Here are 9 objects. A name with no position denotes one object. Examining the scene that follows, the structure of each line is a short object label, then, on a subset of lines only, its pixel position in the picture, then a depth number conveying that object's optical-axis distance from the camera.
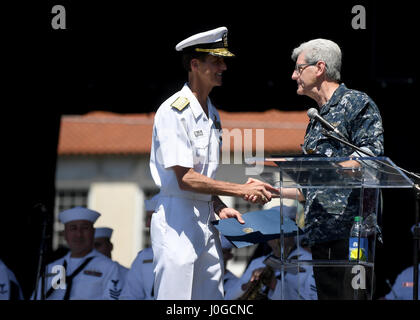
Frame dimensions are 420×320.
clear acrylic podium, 7.21
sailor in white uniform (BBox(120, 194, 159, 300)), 16.72
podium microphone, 7.43
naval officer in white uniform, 7.95
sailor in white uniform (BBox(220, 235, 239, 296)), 16.91
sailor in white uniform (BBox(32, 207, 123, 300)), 16.94
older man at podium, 7.65
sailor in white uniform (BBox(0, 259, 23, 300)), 15.83
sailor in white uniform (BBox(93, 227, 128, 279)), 18.59
